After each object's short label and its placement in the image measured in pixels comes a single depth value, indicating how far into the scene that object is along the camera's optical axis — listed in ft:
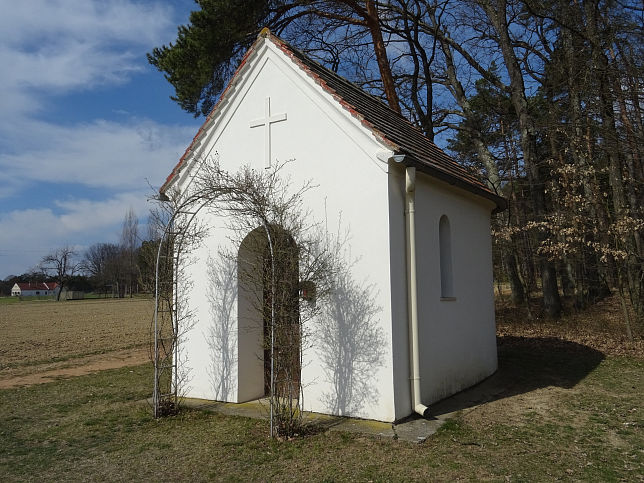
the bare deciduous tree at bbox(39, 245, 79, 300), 287.28
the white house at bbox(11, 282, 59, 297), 380.99
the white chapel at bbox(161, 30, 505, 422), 24.34
